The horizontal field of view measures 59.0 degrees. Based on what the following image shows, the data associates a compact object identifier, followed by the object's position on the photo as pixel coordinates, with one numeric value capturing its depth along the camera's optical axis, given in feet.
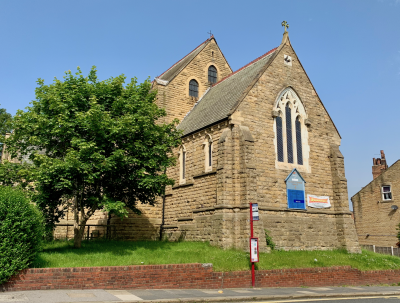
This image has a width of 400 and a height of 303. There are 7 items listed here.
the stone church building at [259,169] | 57.21
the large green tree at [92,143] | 46.68
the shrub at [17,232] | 33.35
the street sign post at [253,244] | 43.91
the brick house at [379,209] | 102.22
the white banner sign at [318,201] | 66.80
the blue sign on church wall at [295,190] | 64.13
